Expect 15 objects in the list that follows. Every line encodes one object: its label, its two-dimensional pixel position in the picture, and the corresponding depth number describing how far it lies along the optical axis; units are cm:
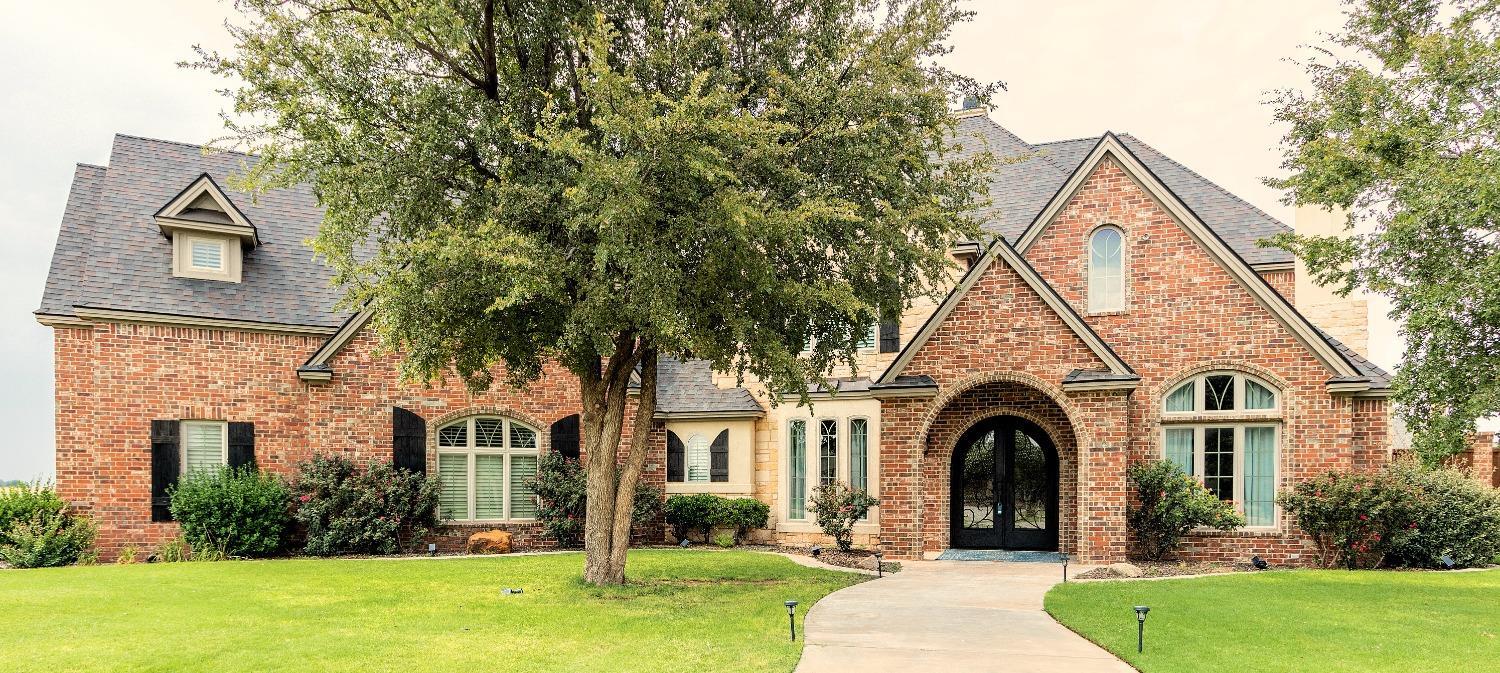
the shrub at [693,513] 2039
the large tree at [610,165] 1120
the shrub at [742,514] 2028
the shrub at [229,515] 1698
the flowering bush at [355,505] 1758
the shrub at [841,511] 1908
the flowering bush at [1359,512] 1580
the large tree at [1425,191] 1173
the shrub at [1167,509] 1642
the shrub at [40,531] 1631
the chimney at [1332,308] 1856
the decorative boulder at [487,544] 1877
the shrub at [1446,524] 1622
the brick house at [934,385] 1678
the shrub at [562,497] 1936
